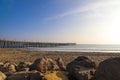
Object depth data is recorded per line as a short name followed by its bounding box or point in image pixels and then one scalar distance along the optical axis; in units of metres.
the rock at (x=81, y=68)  2.68
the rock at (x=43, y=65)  3.11
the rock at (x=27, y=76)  2.65
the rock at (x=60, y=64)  3.56
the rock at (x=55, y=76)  2.57
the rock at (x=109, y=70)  2.31
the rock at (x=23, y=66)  3.29
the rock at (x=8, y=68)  3.44
